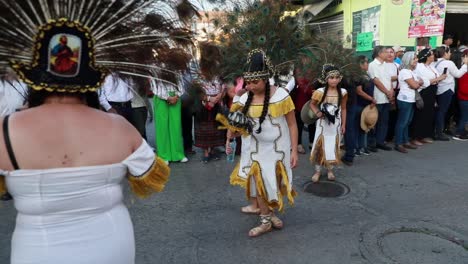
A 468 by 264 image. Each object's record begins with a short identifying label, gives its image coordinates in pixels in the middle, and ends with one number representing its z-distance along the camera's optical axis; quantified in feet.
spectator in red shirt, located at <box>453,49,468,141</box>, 25.45
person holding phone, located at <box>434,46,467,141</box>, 24.71
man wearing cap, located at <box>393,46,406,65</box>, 28.85
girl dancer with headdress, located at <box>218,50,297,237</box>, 11.19
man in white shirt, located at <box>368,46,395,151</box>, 21.77
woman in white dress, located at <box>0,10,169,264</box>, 4.95
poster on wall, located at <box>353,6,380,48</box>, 34.35
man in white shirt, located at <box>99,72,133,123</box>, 18.32
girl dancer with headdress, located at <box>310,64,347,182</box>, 16.28
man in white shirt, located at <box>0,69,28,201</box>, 13.08
